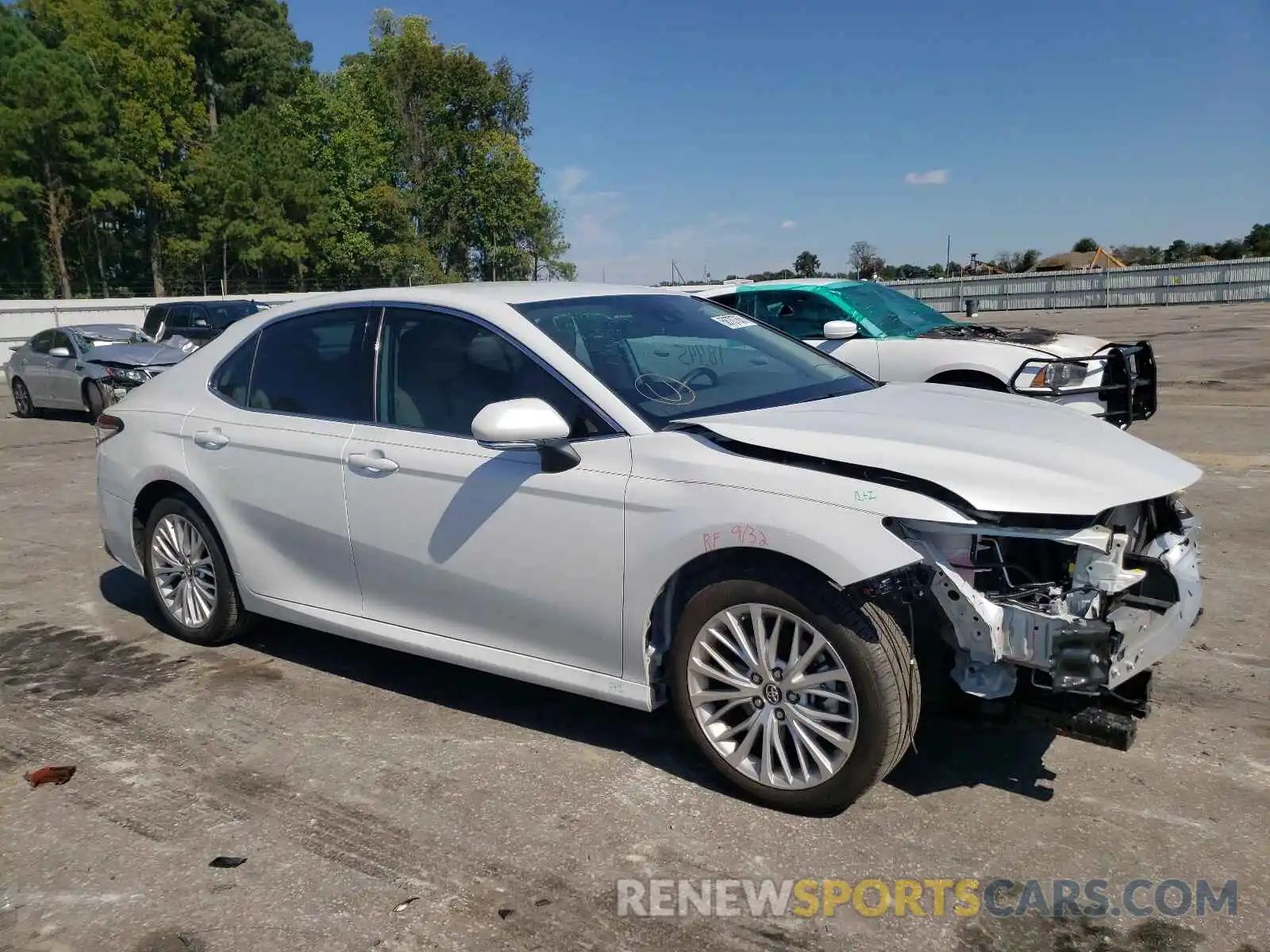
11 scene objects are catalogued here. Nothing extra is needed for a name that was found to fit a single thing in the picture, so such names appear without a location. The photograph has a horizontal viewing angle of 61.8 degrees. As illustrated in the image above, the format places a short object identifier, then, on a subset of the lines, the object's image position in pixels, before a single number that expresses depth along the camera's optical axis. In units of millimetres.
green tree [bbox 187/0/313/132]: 54969
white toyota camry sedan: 3213
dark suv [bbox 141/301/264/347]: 22172
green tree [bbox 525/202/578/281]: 58156
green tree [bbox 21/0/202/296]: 45875
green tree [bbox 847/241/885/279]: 57038
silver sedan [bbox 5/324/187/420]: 15273
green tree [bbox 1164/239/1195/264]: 69875
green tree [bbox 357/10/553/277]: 56594
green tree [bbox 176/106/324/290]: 46250
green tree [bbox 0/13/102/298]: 40219
